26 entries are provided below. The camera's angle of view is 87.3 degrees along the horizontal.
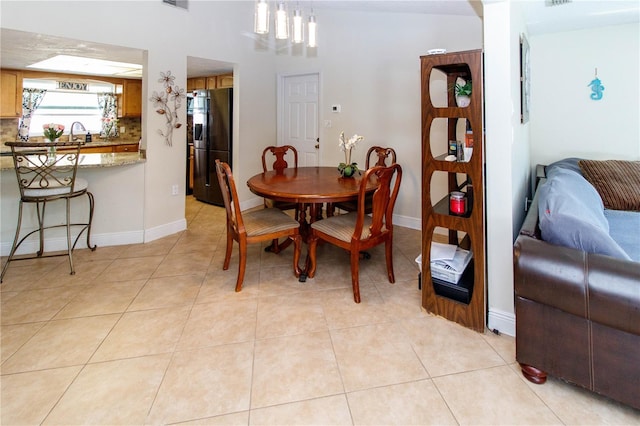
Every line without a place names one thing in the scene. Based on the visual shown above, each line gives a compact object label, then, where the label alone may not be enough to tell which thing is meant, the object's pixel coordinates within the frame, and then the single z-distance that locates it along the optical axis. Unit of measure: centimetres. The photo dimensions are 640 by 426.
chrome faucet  585
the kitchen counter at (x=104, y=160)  302
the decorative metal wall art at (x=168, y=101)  356
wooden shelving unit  184
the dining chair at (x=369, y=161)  323
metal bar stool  272
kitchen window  552
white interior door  490
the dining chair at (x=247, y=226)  245
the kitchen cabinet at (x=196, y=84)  562
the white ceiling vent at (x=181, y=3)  363
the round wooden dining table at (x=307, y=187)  249
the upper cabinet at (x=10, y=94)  489
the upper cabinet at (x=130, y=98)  611
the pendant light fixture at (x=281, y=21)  271
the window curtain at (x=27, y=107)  531
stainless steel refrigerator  491
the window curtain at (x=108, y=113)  620
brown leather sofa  129
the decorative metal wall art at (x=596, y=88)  315
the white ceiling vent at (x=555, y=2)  240
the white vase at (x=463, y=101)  190
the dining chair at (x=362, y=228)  229
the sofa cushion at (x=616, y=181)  262
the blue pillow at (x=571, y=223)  139
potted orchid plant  305
